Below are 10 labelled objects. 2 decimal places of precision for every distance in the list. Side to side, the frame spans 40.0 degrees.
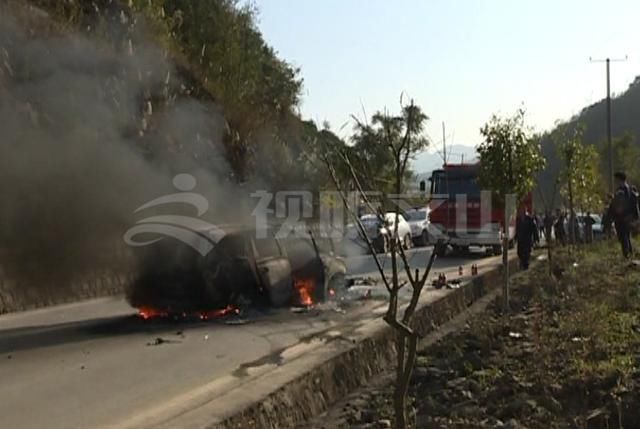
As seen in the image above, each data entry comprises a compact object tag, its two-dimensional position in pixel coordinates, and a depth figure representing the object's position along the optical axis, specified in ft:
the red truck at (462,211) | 83.46
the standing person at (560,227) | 90.58
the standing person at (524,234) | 61.82
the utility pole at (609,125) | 123.13
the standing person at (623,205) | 54.29
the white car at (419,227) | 106.72
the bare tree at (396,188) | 16.12
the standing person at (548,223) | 62.03
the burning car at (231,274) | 38.42
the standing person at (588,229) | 88.28
